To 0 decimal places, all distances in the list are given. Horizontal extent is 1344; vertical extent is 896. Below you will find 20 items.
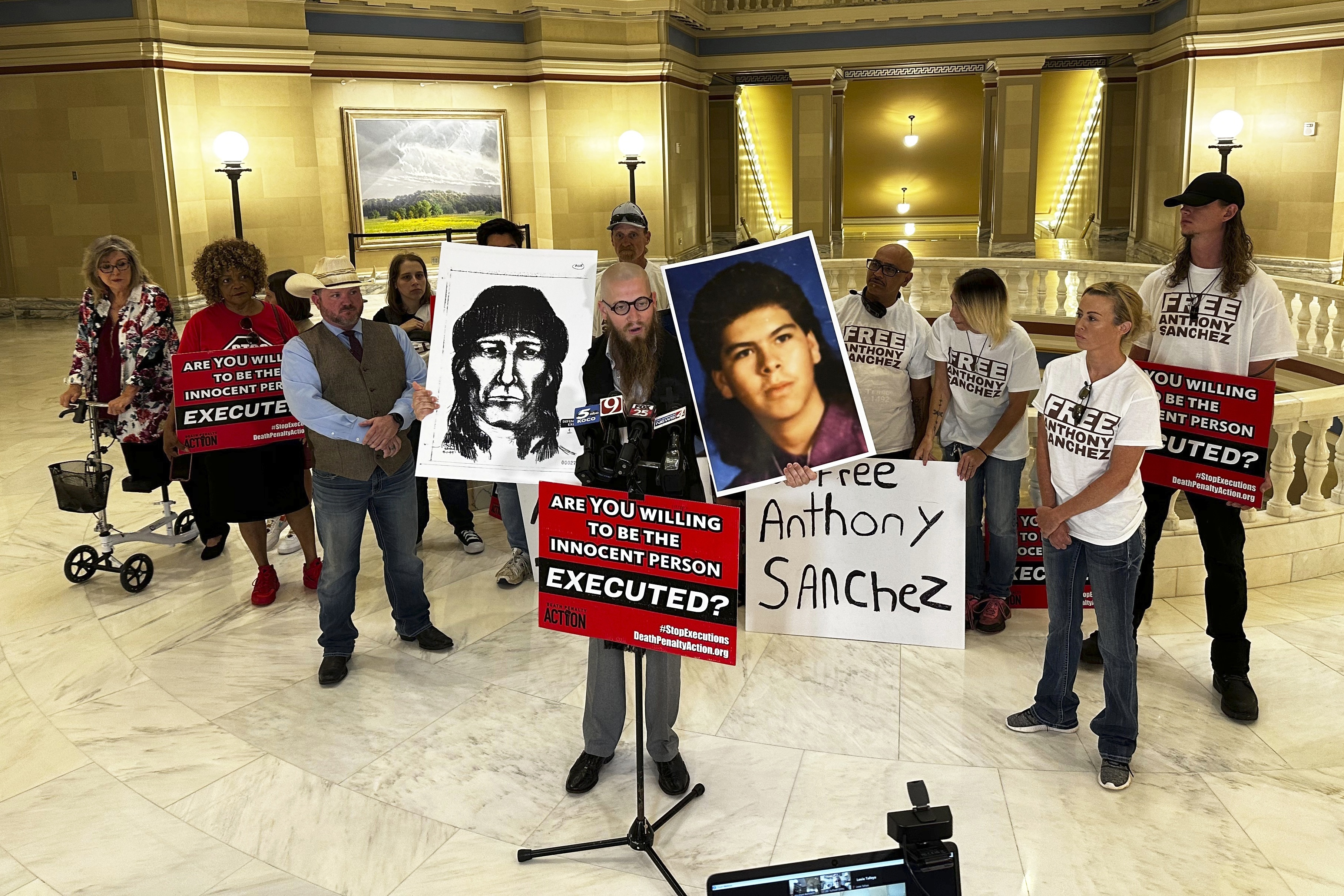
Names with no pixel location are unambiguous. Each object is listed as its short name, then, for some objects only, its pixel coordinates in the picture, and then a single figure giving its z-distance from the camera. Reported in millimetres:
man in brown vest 4895
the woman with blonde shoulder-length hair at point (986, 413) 5254
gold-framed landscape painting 18391
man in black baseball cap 4559
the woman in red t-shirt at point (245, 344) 5809
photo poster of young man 4316
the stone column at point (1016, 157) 22062
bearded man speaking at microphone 3920
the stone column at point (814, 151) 22953
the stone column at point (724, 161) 24547
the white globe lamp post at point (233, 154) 14508
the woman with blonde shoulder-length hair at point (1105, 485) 3996
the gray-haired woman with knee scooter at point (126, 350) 6250
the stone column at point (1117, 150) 23156
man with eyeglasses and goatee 5590
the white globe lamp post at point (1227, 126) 13742
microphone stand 3756
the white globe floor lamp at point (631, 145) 18672
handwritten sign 5414
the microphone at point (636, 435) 3646
